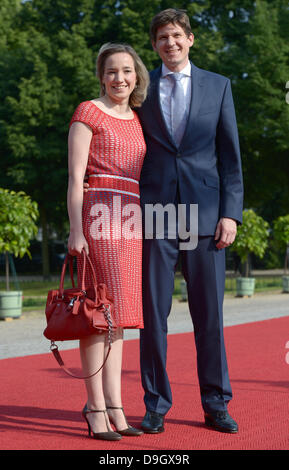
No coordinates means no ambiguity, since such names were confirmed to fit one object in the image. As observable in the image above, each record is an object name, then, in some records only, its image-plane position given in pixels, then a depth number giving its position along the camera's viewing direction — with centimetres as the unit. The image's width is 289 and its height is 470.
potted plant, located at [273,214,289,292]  1939
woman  381
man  404
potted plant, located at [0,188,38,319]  1204
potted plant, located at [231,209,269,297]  1772
